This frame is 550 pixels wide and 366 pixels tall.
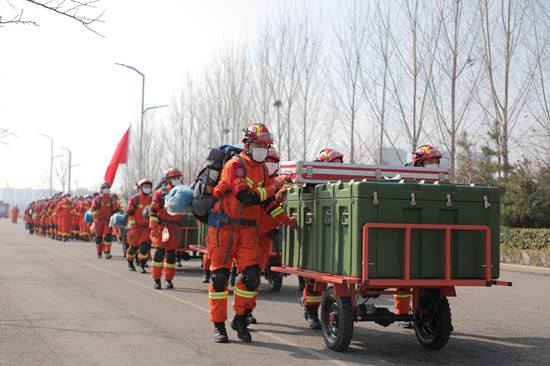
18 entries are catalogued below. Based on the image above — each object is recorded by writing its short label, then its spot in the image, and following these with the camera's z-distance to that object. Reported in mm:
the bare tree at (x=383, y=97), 26000
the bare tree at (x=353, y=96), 27484
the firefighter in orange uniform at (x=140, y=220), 15453
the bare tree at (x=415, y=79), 24781
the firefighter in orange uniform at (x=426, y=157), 8984
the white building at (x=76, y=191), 122125
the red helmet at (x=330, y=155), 9094
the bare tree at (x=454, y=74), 23891
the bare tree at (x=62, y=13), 7230
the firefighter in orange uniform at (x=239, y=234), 7348
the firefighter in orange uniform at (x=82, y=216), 30828
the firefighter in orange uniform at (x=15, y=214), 69981
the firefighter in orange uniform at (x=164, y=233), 12461
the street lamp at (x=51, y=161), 64688
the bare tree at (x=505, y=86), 22438
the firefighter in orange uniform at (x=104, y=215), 20500
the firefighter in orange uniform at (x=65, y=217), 31703
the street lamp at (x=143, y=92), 35312
